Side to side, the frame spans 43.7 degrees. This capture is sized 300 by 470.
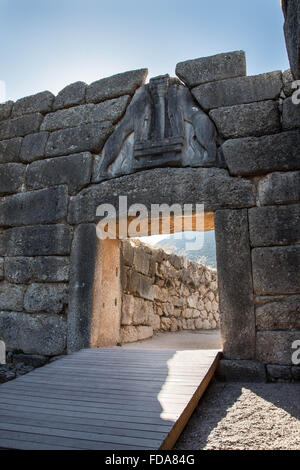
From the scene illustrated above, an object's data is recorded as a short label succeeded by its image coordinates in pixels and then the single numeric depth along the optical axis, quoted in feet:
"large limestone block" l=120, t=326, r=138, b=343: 16.88
